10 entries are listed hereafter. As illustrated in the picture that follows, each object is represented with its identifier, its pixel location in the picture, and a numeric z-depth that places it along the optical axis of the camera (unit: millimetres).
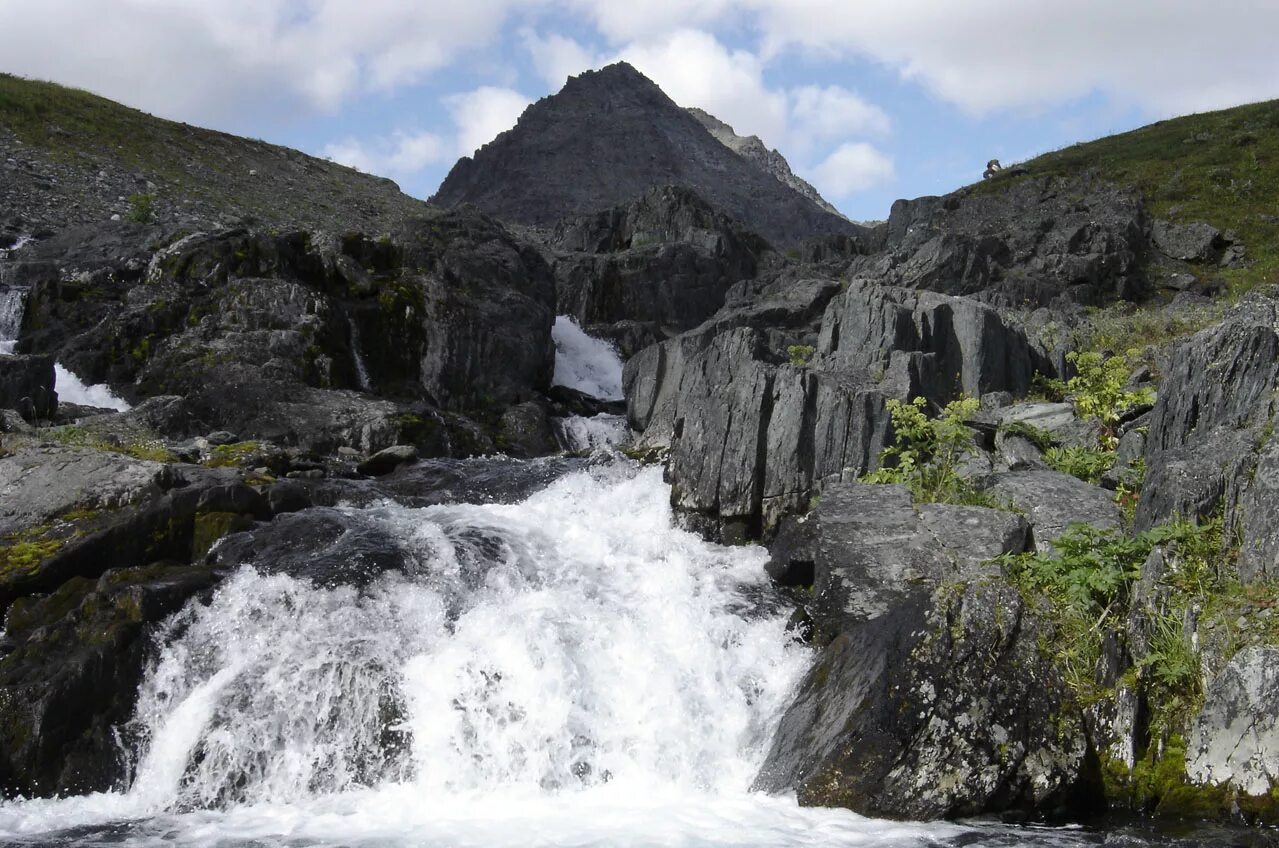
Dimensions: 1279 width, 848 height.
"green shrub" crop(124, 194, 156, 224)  36094
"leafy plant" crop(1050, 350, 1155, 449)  15992
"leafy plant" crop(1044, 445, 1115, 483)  14352
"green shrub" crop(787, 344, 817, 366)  22572
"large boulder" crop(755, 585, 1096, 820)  9195
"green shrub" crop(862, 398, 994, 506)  14156
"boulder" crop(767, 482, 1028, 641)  12102
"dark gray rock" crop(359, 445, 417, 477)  19969
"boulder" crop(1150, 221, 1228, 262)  40375
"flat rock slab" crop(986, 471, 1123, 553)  12281
